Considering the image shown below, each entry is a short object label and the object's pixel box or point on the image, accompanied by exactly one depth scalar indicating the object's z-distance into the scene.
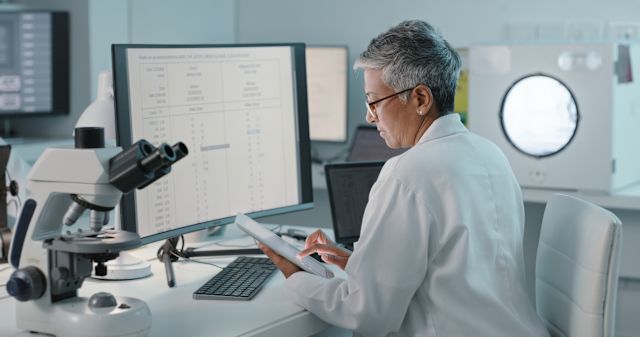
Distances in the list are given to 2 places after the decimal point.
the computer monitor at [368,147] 3.35
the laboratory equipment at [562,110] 2.68
